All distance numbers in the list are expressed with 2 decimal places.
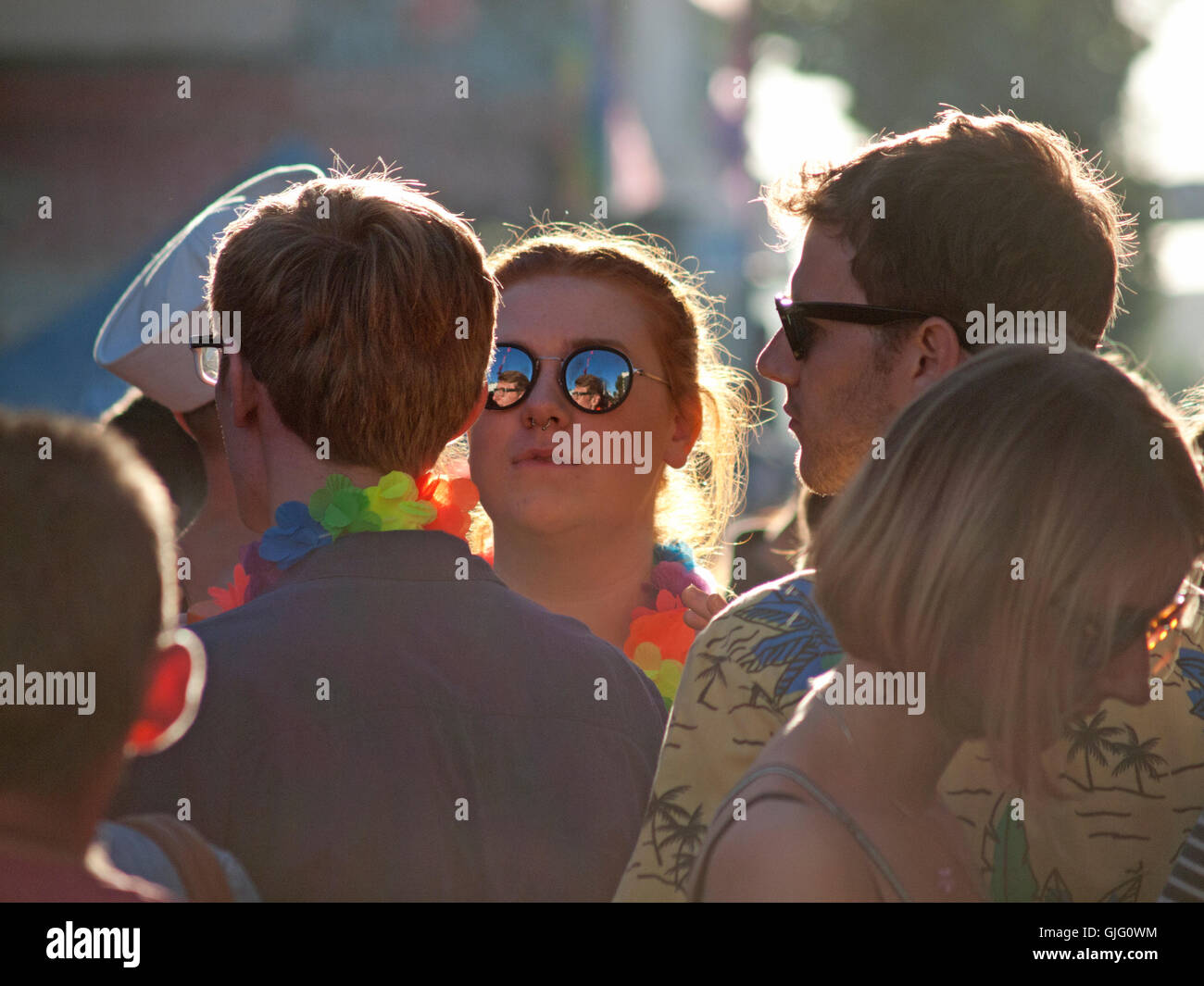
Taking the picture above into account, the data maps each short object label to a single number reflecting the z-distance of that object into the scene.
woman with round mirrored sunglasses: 3.40
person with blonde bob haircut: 1.65
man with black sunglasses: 2.56
